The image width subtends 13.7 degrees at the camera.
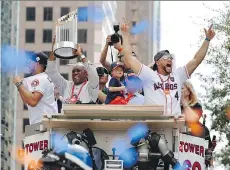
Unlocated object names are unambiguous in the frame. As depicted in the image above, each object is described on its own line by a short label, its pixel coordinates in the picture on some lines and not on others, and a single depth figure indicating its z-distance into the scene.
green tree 21.02
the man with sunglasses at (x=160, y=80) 10.67
